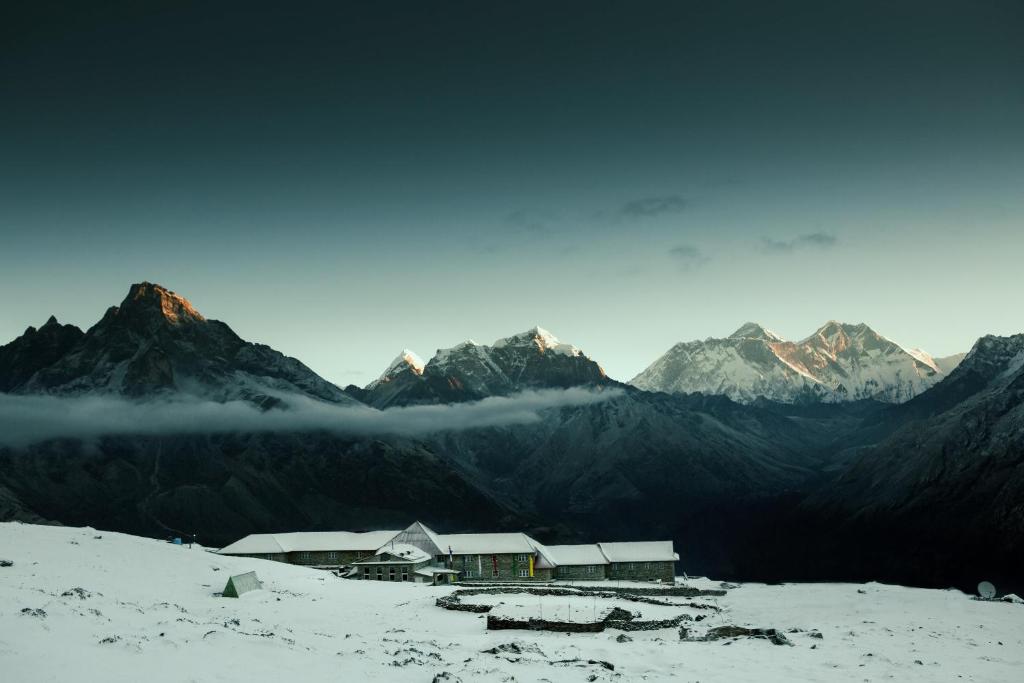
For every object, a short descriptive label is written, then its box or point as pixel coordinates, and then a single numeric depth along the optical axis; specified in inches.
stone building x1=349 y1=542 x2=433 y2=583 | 4473.4
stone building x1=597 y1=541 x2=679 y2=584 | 4904.0
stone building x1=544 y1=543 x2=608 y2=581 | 4857.3
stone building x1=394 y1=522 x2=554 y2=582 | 4813.0
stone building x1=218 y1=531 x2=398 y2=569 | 5147.6
